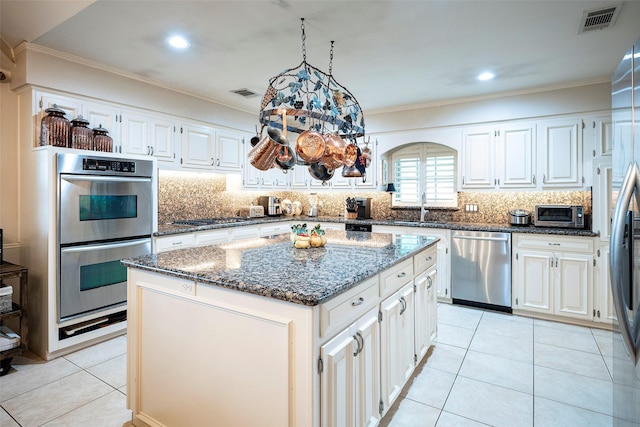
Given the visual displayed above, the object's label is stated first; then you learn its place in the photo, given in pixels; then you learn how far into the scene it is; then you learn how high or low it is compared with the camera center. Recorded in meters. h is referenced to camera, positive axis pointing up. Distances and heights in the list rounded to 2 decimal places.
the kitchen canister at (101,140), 3.31 +0.67
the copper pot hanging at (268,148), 2.01 +0.36
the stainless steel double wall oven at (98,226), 2.89 -0.14
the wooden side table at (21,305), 2.73 -0.77
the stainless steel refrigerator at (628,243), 1.31 -0.13
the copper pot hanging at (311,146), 2.19 +0.40
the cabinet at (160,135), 3.29 +0.88
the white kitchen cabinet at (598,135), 3.74 +0.81
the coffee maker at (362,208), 5.41 +0.02
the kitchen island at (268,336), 1.46 -0.62
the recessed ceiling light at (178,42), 2.83 +1.39
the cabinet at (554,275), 3.61 -0.70
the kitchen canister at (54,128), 2.98 +0.70
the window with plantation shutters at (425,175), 4.92 +0.50
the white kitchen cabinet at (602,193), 3.36 +0.16
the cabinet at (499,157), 4.16 +0.65
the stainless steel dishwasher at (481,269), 3.97 -0.70
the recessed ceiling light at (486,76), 3.65 +1.42
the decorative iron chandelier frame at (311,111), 2.03 +0.60
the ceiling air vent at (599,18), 2.39 +1.37
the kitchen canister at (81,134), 3.12 +0.68
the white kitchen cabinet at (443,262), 4.31 -0.65
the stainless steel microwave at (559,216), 3.81 -0.07
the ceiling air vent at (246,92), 4.25 +1.46
